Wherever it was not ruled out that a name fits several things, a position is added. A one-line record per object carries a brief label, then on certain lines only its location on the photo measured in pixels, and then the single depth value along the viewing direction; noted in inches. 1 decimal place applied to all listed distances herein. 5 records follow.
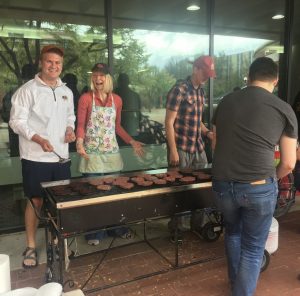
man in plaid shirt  139.2
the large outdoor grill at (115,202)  99.8
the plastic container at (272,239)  131.6
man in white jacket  119.8
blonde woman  131.6
